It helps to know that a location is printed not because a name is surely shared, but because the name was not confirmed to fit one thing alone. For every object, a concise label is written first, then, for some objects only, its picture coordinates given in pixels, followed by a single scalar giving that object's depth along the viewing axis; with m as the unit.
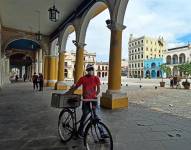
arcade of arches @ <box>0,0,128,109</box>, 5.50
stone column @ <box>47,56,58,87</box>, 12.68
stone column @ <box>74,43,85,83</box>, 8.10
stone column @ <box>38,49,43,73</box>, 18.15
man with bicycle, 2.52
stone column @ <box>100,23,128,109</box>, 5.50
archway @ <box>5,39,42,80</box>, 16.75
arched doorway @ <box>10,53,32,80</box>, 22.48
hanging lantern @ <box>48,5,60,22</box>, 6.31
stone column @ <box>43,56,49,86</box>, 13.48
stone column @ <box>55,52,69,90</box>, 10.69
